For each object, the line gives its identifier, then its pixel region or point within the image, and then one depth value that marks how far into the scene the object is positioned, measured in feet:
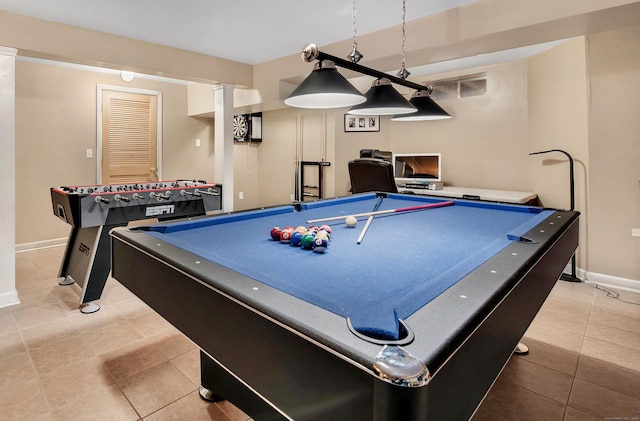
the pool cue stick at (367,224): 5.12
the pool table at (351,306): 2.07
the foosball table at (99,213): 8.64
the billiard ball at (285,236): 4.90
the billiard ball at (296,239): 4.70
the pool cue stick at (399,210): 6.39
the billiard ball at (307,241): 4.55
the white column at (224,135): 13.83
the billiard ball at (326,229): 5.22
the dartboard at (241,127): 20.17
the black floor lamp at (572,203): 10.89
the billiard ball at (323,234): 4.69
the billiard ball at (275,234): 4.95
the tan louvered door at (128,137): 16.20
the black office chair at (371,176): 12.25
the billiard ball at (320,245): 4.43
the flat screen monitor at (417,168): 15.23
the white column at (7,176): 8.98
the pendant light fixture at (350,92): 5.96
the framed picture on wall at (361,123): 16.99
